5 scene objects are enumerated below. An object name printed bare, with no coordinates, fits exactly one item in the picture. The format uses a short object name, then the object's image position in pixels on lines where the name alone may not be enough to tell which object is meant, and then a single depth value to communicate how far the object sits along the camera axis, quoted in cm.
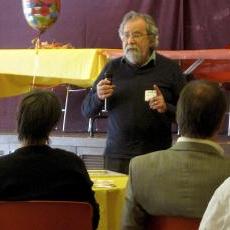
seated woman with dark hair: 339
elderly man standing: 529
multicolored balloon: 939
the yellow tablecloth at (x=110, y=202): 407
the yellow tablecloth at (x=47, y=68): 818
